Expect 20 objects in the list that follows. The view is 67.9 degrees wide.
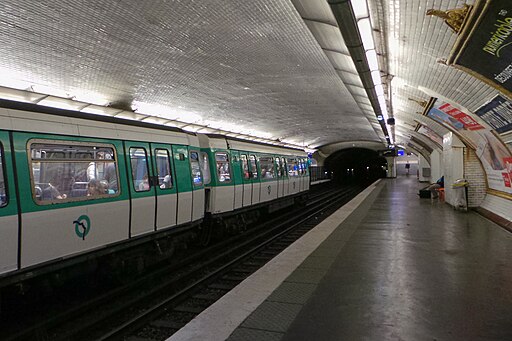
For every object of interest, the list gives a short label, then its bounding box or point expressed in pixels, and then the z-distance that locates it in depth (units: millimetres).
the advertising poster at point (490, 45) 3943
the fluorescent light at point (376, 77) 9286
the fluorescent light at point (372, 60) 7699
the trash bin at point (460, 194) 12258
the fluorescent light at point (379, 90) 10706
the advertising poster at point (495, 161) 9086
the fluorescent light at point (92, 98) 11633
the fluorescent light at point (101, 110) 12816
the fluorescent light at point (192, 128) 18734
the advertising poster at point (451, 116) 9434
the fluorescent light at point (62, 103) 11372
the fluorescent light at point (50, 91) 10320
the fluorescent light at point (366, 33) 6387
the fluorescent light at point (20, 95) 10047
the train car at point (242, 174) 9625
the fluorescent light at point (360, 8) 5670
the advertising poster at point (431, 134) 16228
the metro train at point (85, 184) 4328
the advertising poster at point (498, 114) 6536
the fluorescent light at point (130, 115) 14345
